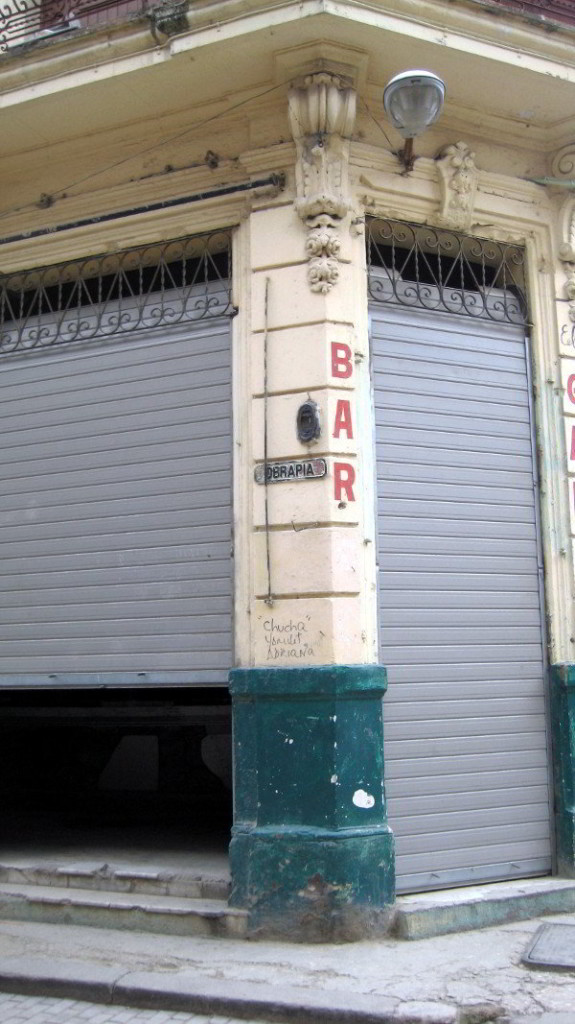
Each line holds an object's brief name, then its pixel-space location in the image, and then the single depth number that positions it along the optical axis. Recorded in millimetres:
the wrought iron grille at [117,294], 6391
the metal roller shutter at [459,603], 5781
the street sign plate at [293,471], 5570
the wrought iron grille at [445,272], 6285
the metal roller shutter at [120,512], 6012
